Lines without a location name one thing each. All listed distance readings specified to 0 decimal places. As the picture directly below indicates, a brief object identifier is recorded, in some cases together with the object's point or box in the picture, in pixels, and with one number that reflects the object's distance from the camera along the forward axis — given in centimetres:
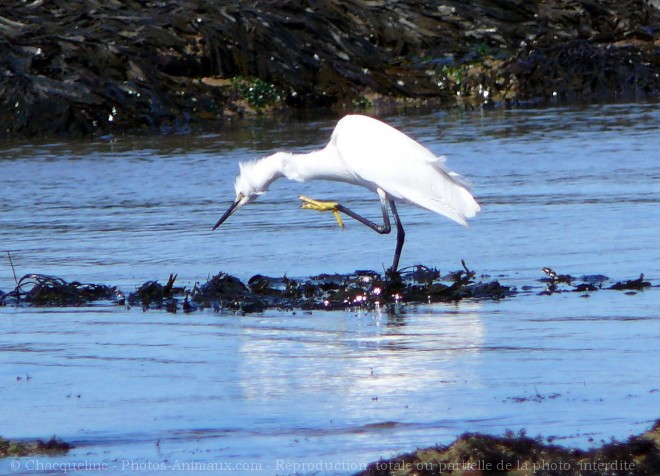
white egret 1761
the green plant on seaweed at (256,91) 3891
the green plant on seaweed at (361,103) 3897
